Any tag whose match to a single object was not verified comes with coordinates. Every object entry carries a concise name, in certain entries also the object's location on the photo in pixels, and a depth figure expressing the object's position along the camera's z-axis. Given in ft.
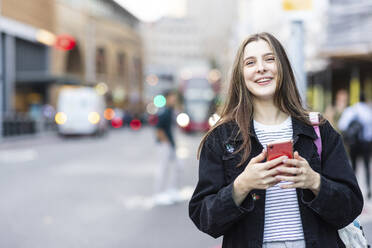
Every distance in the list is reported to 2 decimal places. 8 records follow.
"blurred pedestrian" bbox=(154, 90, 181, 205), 27.89
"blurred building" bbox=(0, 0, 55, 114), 111.55
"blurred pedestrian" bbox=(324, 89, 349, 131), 26.66
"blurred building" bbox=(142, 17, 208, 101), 375.04
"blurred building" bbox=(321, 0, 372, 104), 46.93
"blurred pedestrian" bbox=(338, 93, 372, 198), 25.16
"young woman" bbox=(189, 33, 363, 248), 6.33
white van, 84.33
